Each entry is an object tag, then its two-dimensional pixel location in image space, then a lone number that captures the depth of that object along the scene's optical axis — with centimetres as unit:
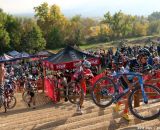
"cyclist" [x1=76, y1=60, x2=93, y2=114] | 568
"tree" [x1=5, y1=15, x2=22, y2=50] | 4193
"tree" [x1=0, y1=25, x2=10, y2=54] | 4037
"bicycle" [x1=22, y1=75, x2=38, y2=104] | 866
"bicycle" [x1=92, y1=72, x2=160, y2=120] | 431
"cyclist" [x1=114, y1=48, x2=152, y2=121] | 458
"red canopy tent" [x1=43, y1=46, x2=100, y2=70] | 1022
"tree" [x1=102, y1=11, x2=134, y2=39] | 6139
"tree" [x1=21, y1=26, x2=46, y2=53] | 4126
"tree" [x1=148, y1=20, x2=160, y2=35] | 7796
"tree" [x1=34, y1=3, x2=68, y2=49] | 5176
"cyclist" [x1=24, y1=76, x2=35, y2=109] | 864
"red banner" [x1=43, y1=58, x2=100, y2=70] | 1013
